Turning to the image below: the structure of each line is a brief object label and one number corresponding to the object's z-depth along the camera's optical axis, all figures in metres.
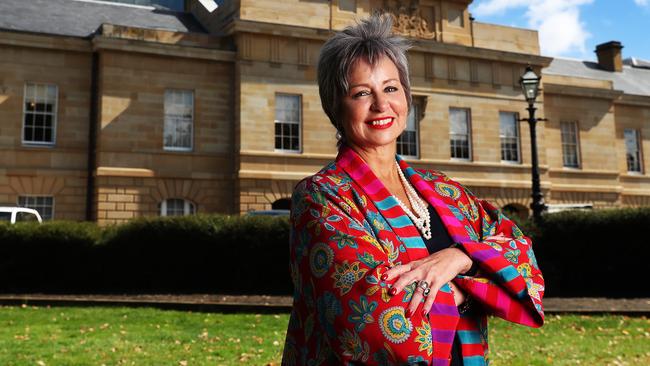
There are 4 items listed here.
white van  16.81
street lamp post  15.91
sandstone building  23.44
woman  1.74
